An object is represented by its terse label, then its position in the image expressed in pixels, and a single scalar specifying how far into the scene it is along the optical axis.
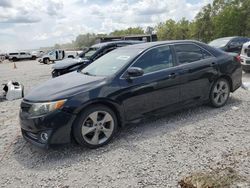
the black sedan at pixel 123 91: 2.78
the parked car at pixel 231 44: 9.18
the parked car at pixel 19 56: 31.03
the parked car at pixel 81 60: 6.97
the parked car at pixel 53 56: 22.15
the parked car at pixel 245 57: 6.24
